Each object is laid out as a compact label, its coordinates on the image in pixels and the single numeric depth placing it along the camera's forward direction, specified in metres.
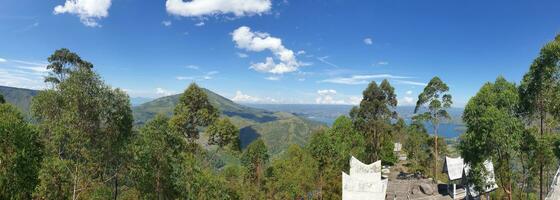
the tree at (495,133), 21.30
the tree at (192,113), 25.53
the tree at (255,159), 50.94
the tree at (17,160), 19.05
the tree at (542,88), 19.27
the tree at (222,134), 25.72
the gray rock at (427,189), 39.06
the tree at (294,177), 33.56
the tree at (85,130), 18.78
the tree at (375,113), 49.81
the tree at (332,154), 36.41
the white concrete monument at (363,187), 30.09
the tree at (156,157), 22.19
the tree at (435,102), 39.16
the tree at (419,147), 51.47
